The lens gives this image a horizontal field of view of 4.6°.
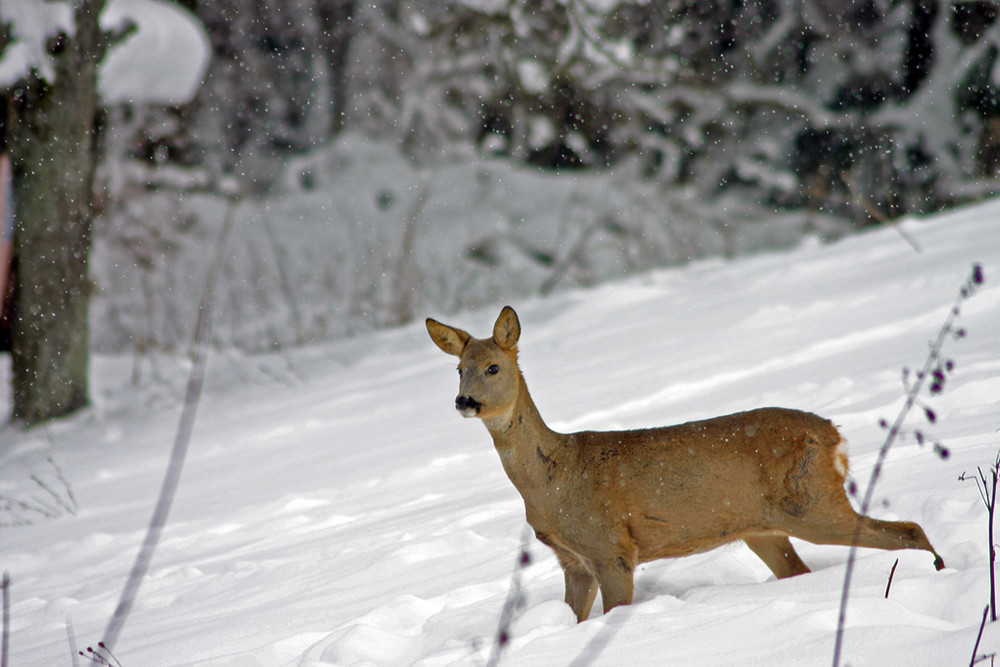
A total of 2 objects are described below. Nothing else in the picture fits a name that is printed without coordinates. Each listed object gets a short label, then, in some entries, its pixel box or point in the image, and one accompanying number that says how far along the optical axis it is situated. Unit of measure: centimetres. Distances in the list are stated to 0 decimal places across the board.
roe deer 3013
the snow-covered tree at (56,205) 4761
